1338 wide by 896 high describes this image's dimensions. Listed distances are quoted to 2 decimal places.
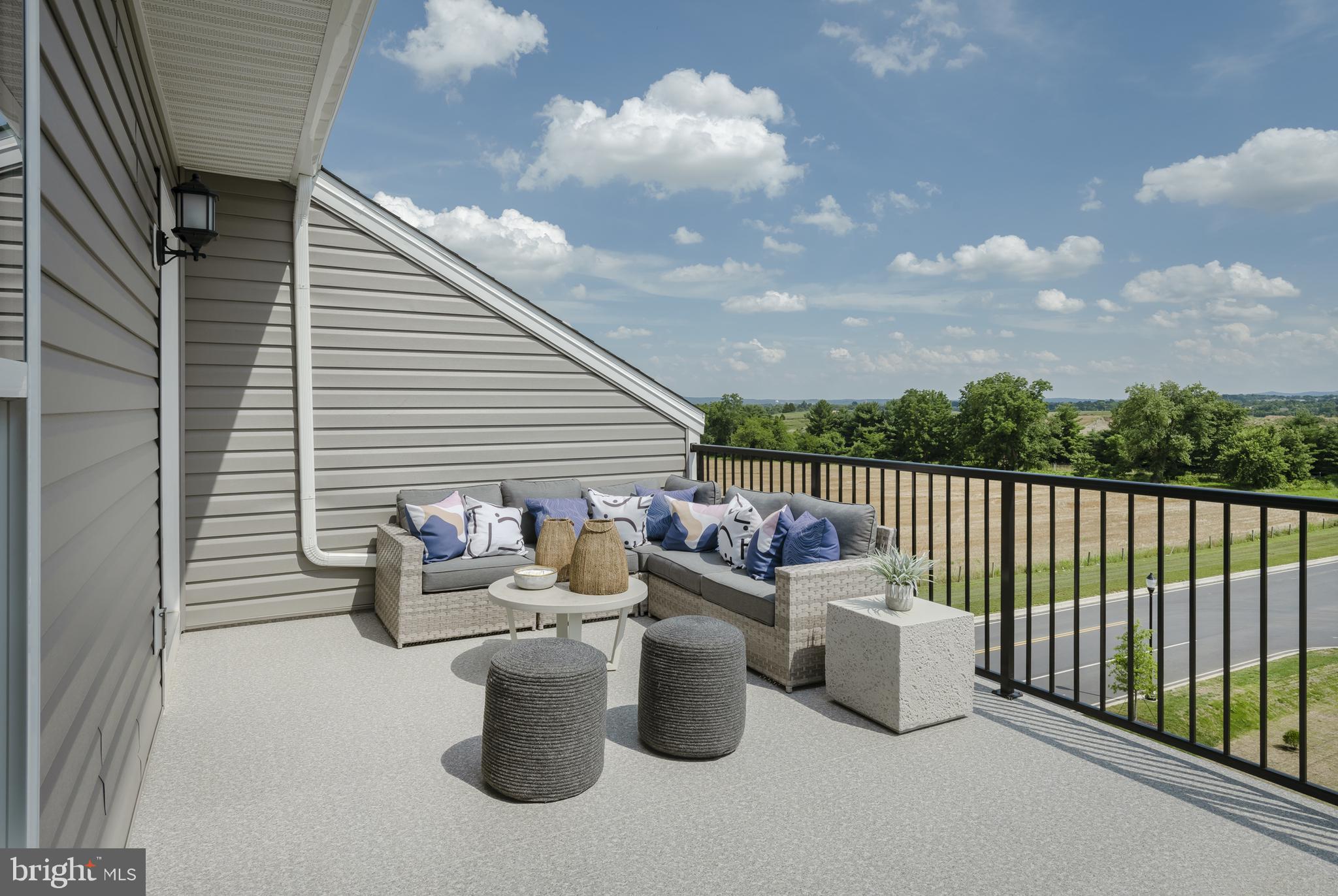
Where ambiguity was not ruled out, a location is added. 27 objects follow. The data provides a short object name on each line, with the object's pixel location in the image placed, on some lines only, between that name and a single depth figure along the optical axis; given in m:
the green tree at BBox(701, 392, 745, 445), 38.34
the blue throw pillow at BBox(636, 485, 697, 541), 4.95
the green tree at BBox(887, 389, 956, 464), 44.53
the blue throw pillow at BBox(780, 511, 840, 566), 3.72
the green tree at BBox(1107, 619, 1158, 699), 23.58
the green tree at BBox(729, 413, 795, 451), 38.84
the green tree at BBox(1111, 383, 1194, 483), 48.28
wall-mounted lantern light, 3.59
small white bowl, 3.59
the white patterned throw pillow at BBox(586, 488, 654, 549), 4.86
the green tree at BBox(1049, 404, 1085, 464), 49.56
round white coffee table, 3.43
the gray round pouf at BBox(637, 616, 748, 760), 2.80
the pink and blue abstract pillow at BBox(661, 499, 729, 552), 4.62
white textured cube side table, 3.00
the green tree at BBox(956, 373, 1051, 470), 49.16
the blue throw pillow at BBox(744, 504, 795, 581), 3.89
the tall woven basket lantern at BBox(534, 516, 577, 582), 3.90
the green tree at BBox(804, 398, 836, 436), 38.88
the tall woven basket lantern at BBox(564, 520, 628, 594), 3.56
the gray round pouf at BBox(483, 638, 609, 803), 2.49
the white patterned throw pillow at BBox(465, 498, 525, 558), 4.47
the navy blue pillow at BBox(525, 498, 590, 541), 4.78
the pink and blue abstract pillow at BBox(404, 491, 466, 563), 4.32
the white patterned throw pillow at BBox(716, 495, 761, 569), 4.23
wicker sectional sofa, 3.51
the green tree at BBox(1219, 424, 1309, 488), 41.16
